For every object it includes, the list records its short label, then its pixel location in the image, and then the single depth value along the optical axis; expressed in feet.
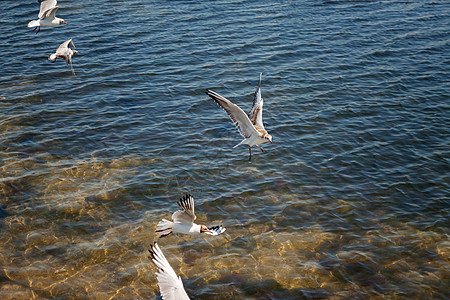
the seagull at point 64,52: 61.41
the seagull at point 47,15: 61.18
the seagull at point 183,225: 31.63
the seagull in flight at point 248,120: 35.50
